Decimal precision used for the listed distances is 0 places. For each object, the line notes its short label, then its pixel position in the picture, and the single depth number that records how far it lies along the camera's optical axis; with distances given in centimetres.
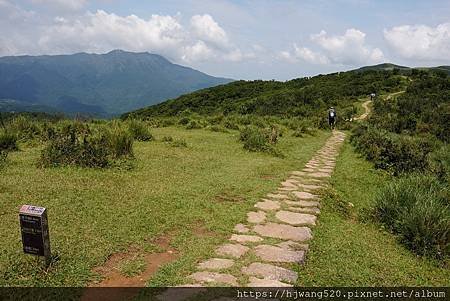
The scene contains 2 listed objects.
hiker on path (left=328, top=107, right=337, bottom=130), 2100
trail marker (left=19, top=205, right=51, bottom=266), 338
